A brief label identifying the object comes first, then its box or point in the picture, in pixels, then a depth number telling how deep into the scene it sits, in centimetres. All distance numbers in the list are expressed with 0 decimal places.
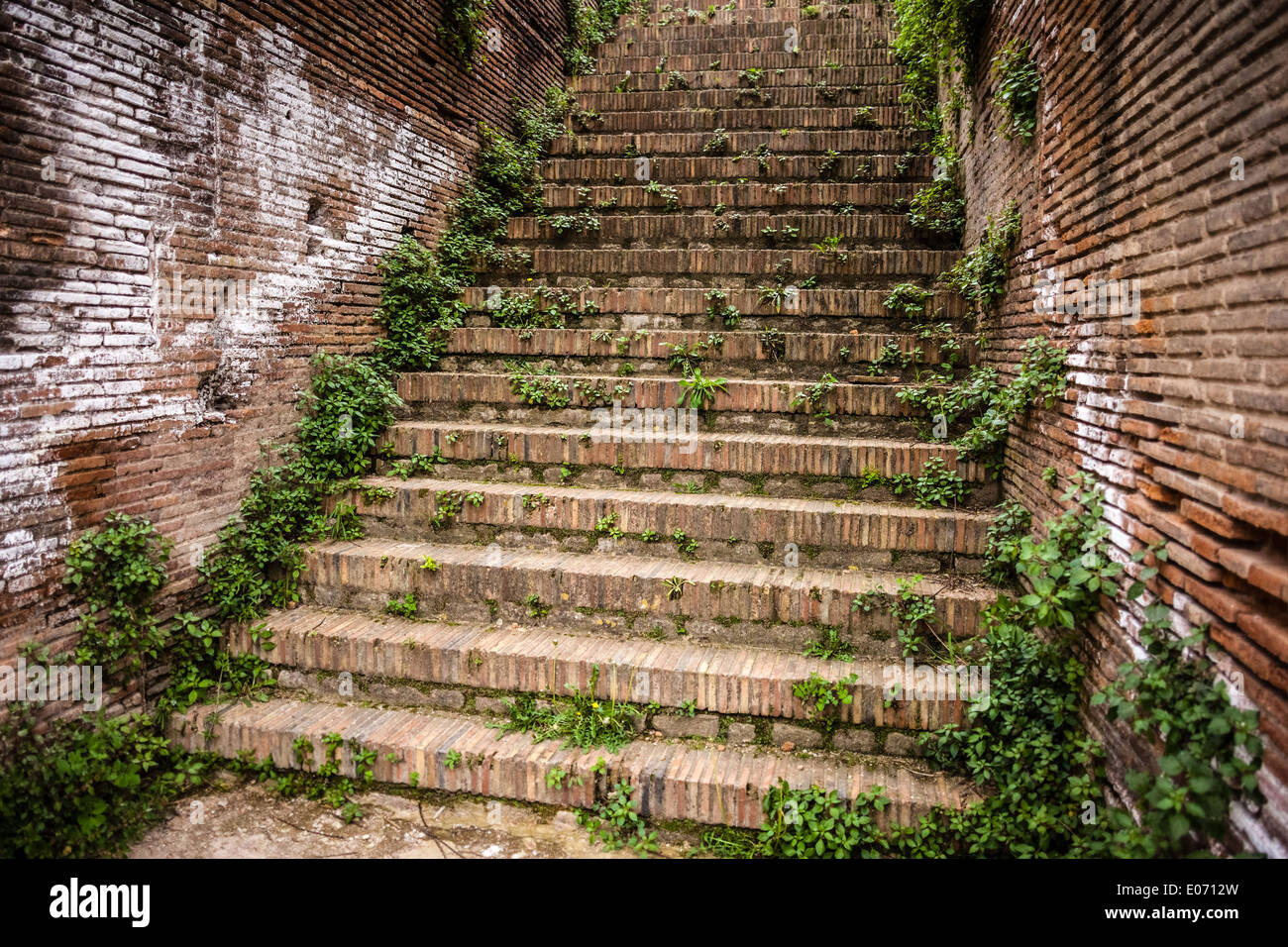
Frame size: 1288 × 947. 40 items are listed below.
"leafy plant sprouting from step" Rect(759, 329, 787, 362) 483
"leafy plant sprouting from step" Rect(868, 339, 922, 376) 459
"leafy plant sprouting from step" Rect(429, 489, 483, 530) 423
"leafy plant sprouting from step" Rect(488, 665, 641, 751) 335
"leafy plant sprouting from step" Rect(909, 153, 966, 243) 534
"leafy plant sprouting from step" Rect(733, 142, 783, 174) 652
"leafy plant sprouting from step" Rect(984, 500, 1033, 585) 348
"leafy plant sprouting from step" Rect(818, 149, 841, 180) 634
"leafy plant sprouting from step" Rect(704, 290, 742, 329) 510
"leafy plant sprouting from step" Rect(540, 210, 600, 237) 606
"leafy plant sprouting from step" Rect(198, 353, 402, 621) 393
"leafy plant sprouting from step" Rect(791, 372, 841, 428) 444
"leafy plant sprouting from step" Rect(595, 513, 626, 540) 410
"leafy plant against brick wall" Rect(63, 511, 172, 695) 325
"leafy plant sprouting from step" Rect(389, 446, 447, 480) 459
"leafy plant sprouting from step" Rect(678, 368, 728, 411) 456
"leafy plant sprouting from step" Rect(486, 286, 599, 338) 539
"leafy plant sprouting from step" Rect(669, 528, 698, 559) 401
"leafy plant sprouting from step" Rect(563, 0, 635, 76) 866
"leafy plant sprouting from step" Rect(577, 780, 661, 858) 301
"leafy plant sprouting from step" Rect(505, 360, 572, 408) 481
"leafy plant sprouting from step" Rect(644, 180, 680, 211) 623
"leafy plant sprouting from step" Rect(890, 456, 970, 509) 394
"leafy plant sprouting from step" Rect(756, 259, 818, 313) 503
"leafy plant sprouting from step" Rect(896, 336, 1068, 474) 329
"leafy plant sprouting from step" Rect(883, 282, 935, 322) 483
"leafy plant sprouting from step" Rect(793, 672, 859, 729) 321
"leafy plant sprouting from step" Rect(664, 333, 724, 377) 491
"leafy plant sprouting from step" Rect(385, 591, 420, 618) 396
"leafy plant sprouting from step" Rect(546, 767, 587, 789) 314
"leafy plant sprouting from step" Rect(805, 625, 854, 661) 347
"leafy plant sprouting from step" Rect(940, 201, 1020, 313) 400
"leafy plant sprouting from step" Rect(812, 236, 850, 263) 529
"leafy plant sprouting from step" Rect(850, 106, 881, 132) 679
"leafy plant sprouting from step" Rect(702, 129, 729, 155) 680
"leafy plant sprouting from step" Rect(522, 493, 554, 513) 416
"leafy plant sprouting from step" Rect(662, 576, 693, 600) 368
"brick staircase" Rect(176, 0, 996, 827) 328
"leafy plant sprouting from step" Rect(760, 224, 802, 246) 567
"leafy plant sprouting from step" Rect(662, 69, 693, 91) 788
